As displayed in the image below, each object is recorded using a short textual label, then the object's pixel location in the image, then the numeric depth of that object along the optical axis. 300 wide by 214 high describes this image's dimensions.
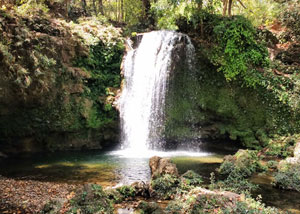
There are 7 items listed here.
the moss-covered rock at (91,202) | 5.19
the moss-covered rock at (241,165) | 8.47
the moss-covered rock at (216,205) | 4.91
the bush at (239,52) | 13.87
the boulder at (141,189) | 6.65
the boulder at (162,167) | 7.35
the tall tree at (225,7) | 17.08
